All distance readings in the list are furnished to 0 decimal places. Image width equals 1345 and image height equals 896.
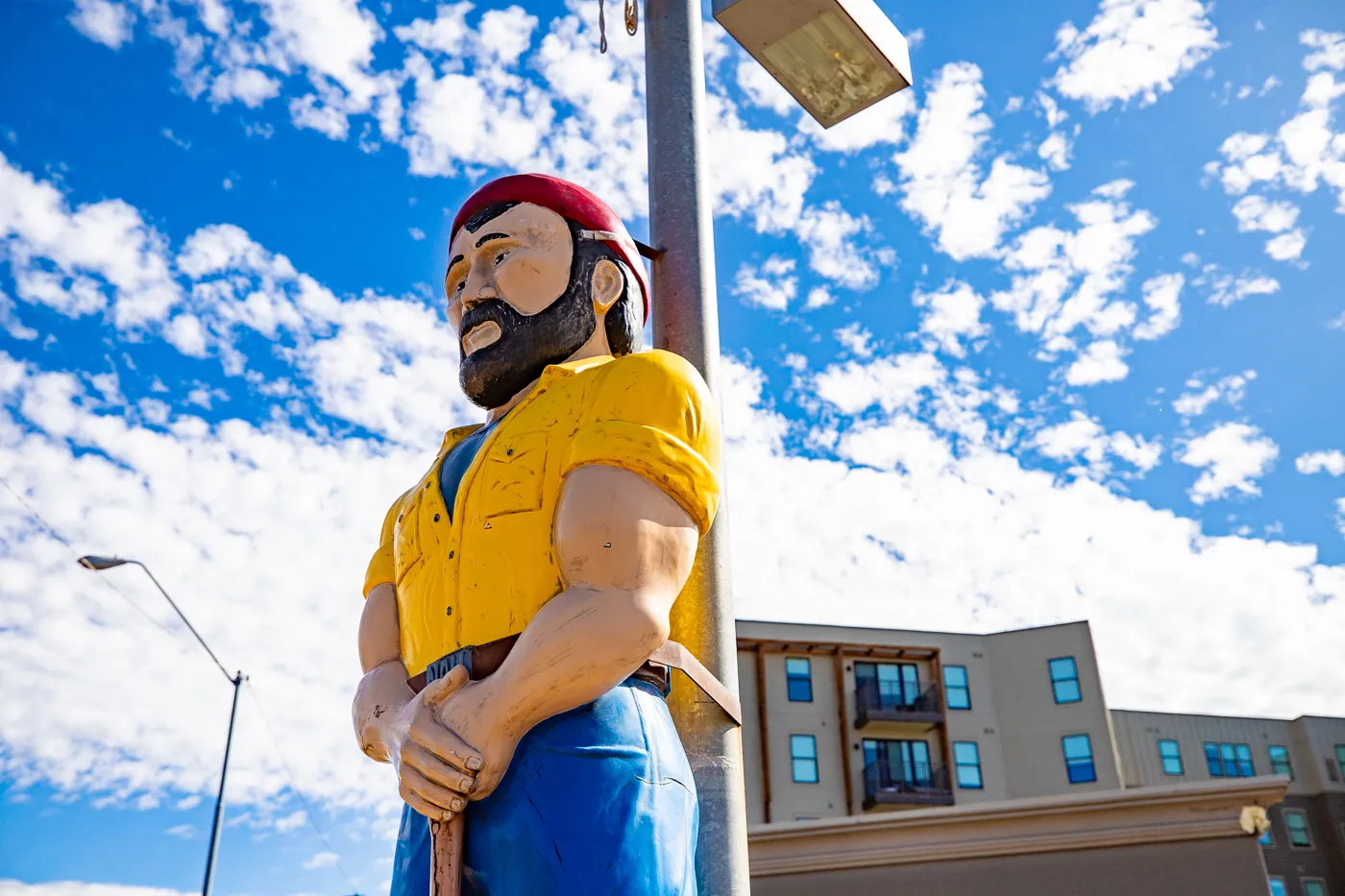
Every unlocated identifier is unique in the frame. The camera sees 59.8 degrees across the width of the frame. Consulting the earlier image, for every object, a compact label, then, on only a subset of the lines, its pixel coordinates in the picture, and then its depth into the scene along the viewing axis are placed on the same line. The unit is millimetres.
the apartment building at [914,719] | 29438
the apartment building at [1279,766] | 35250
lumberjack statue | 2117
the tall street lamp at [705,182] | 2564
